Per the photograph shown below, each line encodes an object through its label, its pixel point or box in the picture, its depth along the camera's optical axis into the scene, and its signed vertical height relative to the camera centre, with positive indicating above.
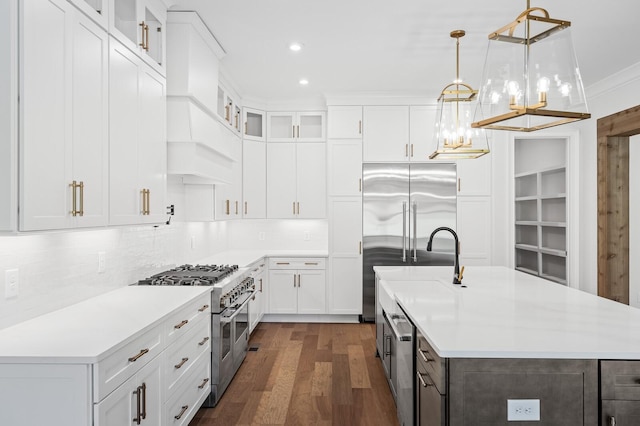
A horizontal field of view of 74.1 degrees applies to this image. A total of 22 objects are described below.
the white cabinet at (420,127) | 5.32 +1.10
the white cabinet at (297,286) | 5.39 -0.91
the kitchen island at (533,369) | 1.61 -0.60
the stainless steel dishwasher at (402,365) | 2.23 -0.90
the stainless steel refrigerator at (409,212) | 5.26 +0.03
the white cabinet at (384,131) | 5.33 +1.05
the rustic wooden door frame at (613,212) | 4.69 +0.02
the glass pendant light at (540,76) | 1.89 +0.63
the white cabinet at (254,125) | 5.55 +1.20
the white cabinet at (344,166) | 5.36 +0.61
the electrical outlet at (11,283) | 1.90 -0.31
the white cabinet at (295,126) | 5.68 +1.20
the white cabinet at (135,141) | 2.29 +0.45
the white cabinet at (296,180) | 5.64 +0.46
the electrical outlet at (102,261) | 2.64 -0.30
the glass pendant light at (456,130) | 3.21 +0.65
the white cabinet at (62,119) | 1.63 +0.42
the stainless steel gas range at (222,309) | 3.07 -0.75
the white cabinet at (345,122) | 5.36 +1.16
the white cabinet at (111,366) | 1.59 -0.64
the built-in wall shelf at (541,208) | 5.48 +0.08
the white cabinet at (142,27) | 2.41 +1.17
